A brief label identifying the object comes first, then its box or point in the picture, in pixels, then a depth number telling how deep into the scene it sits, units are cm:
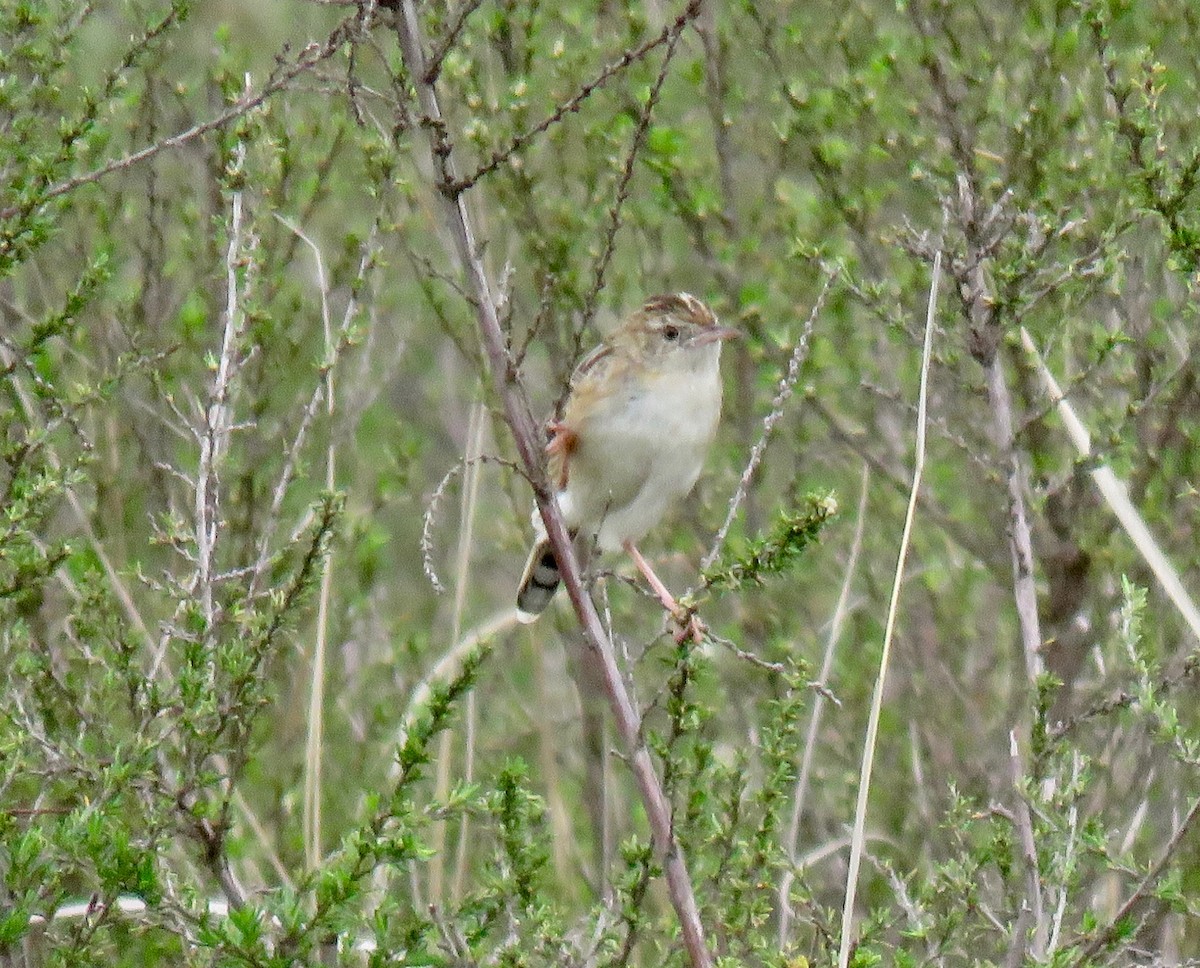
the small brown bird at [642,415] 1009
